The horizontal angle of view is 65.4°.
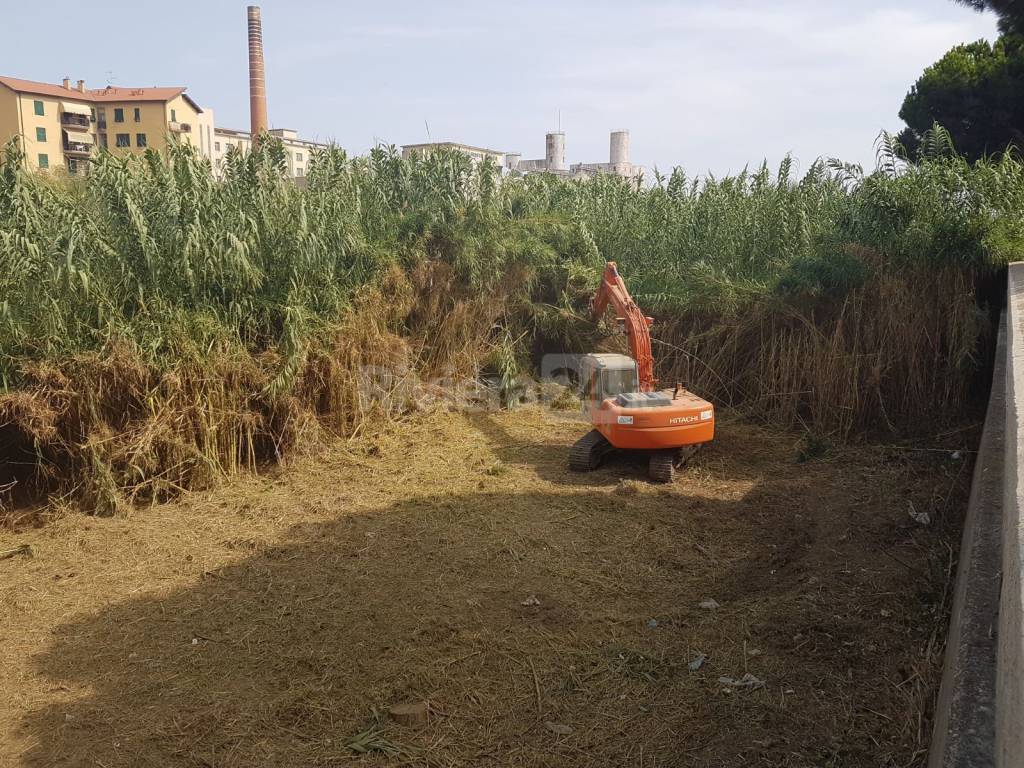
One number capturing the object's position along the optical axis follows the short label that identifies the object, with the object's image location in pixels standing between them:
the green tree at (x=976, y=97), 13.65
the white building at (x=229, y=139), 51.61
